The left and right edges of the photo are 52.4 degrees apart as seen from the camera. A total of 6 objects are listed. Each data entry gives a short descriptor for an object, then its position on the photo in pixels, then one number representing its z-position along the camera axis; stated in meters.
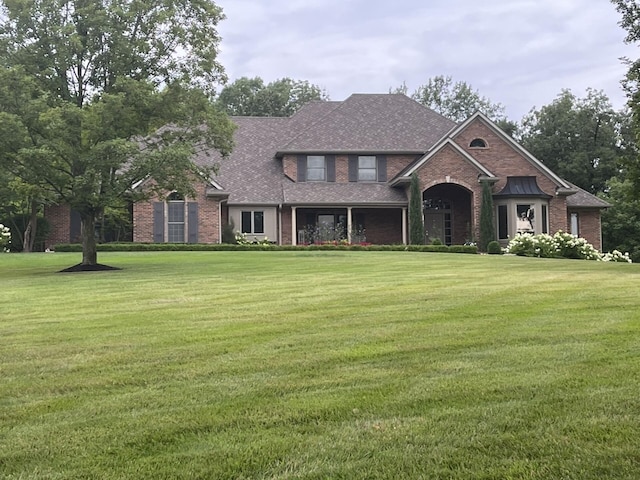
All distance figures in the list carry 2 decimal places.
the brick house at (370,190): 31.30
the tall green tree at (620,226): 39.50
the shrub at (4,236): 27.47
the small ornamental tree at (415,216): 30.44
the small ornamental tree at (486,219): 30.72
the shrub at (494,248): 27.17
